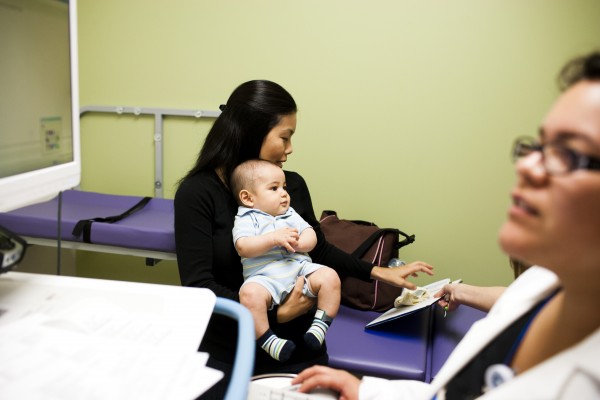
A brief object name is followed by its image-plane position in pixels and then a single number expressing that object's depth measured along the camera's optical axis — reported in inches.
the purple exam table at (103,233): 66.7
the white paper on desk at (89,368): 22.9
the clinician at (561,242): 22.1
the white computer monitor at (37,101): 32.5
